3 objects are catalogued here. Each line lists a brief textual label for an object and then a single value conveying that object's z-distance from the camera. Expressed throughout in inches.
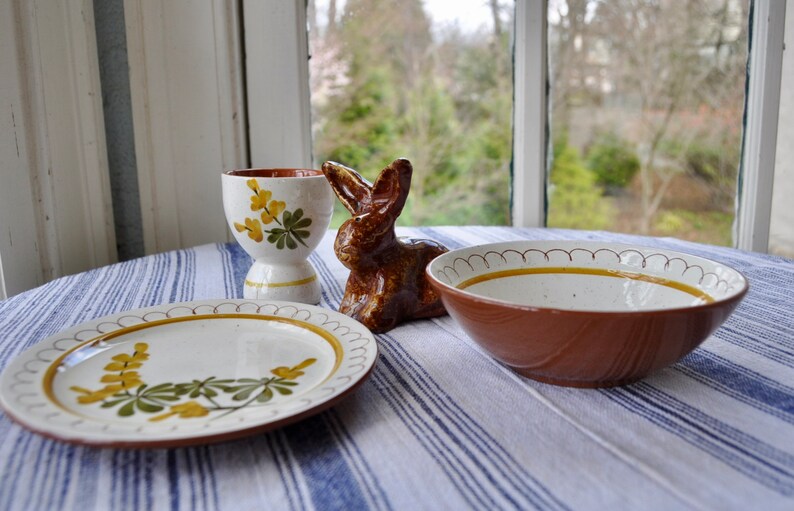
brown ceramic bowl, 15.9
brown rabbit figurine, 22.9
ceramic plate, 14.1
